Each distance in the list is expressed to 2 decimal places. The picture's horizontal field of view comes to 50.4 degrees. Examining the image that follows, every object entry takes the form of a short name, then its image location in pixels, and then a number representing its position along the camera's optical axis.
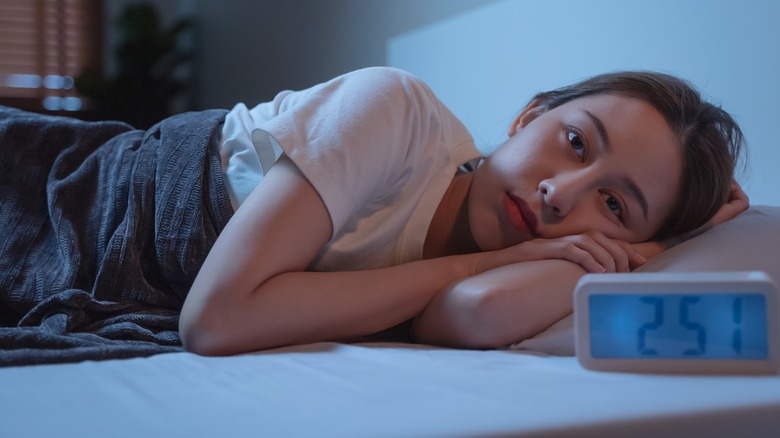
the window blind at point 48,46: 4.75
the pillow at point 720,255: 0.98
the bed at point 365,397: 0.60
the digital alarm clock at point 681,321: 0.75
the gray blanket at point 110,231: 1.12
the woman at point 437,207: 1.00
